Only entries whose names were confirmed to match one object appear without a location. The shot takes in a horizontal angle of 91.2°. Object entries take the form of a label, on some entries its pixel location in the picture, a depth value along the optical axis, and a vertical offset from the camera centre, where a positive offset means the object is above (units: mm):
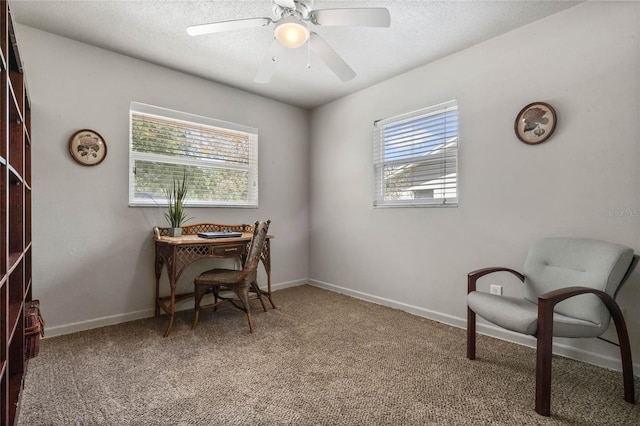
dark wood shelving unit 1152 -58
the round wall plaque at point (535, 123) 2236 +635
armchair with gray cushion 1543 -530
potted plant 2904 +69
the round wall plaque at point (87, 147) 2562 +539
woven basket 1811 -702
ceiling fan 1665 +1060
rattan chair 2645 -580
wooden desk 2555 -348
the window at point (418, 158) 2836 +513
